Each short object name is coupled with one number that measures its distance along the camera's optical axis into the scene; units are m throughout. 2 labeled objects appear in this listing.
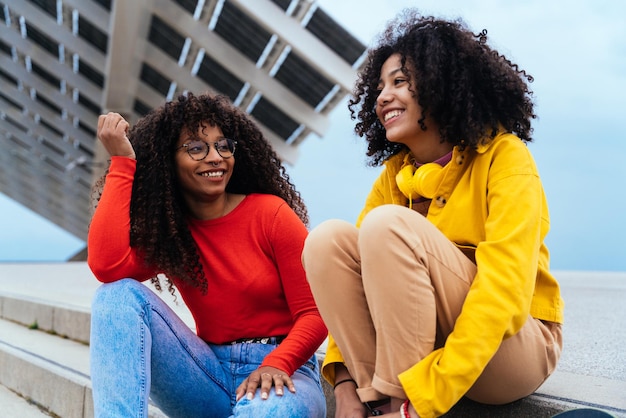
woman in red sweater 2.12
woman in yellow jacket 1.71
